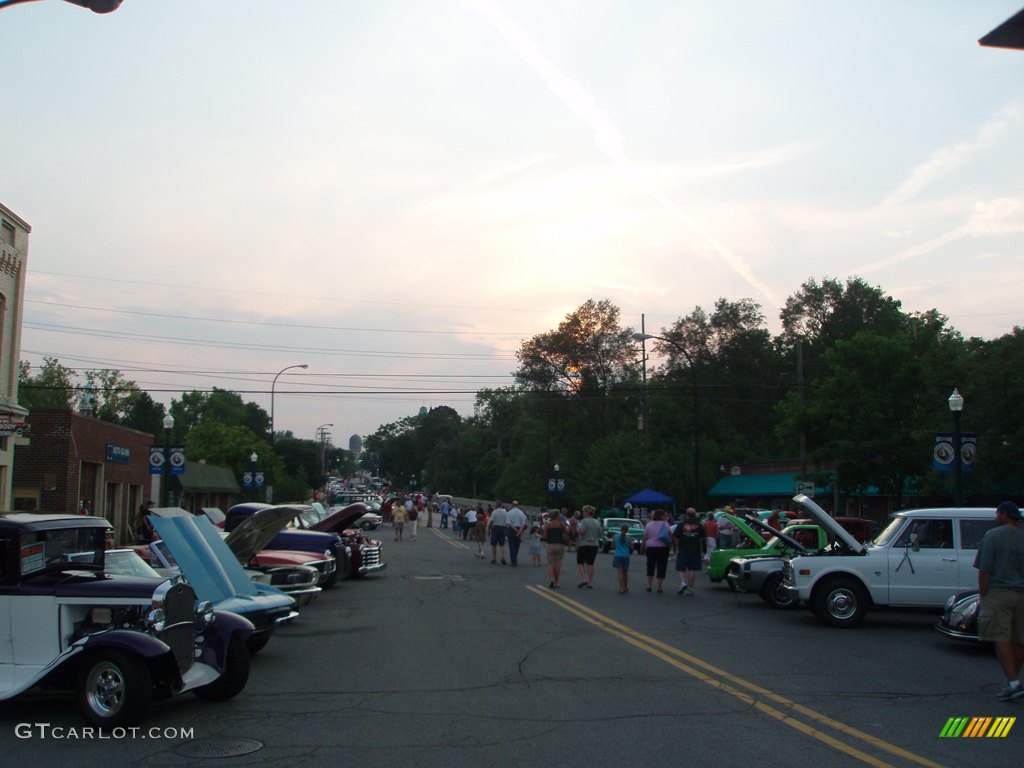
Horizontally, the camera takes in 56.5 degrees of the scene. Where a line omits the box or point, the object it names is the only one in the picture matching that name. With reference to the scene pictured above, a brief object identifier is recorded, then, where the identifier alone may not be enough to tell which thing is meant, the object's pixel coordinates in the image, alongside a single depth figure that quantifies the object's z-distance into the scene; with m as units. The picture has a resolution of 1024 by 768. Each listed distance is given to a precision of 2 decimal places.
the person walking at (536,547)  26.94
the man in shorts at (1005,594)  9.03
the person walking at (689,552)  19.50
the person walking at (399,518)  44.00
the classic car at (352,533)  21.12
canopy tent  45.10
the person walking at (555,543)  20.92
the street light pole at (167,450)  28.10
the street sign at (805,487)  36.12
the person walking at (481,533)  31.30
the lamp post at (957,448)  21.70
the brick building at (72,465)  29.75
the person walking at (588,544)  20.92
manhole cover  7.00
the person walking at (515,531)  27.61
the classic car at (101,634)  7.67
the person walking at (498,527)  28.19
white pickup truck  14.38
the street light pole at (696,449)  37.29
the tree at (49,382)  76.12
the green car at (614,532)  36.84
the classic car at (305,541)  20.11
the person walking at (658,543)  19.84
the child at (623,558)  19.70
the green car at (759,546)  19.66
